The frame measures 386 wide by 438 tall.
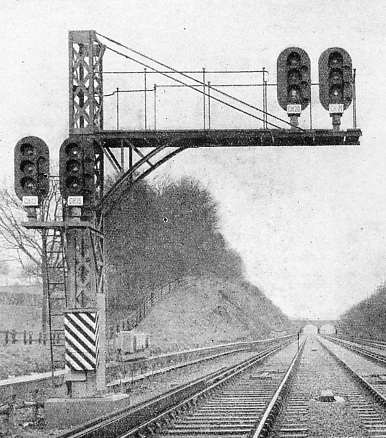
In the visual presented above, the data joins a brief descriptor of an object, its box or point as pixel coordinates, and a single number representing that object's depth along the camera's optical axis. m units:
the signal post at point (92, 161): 16.25
